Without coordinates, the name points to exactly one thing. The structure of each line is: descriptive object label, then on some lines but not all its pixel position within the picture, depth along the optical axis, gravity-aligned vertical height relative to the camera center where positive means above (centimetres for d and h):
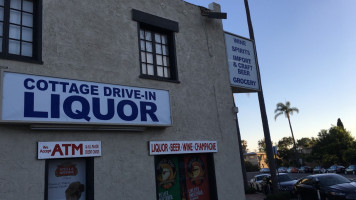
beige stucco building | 662 +169
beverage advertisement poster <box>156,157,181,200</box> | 886 -41
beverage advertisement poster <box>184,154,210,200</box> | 965 -48
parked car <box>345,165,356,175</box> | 3591 -233
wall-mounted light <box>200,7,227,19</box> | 1143 +559
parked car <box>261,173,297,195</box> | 1713 -160
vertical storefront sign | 1183 +390
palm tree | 5791 +880
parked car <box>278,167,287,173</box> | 5348 -249
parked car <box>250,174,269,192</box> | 2145 -175
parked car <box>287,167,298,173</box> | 4908 -245
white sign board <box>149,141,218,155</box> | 869 +51
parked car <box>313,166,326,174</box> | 4188 -241
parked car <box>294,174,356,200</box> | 1134 -142
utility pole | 1375 +74
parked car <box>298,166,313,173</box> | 4772 -254
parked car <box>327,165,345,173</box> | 3941 -229
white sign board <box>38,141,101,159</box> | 671 +54
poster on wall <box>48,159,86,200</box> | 698 -16
